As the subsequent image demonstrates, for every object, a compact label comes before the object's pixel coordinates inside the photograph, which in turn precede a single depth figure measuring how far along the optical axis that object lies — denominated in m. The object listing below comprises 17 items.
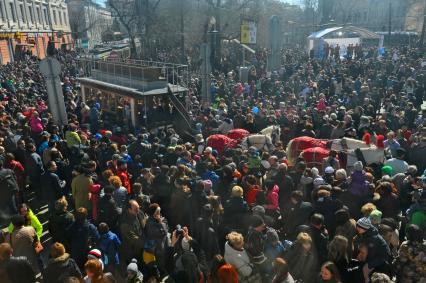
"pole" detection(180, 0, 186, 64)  25.95
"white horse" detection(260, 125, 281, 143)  10.71
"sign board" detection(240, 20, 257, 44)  20.77
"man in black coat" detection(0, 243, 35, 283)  4.39
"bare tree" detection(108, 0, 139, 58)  31.75
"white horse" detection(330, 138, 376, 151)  8.91
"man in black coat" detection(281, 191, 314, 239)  5.77
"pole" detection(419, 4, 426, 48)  30.32
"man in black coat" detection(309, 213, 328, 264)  5.02
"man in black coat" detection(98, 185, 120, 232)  6.02
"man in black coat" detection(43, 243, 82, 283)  4.48
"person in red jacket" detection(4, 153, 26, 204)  7.75
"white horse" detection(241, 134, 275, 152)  9.69
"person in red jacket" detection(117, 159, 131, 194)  7.22
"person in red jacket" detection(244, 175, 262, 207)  6.60
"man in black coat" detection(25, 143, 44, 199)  7.95
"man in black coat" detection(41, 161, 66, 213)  7.23
